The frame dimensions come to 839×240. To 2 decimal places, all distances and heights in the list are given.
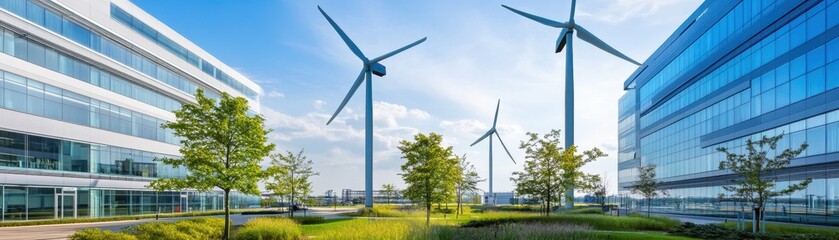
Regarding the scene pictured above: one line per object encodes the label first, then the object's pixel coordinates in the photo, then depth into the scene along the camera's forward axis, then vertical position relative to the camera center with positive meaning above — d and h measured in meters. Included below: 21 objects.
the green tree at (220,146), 22.22 -0.42
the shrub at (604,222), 26.22 -4.43
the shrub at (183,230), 18.73 -3.72
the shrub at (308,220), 32.75 -5.41
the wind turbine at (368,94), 50.41 +4.44
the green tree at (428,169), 29.88 -1.87
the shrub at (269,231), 21.75 -4.19
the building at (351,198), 112.16 -13.98
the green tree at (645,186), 48.81 -4.60
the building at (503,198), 108.19 -12.95
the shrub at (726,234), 20.76 -4.01
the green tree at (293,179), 40.22 -3.36
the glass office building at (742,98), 34.78 +3.59
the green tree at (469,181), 60.62 -5.27
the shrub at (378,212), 41.81 -6.26
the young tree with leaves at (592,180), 31.10 -2.65
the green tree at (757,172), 25.92 -1.75
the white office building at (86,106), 35.59 +2.52
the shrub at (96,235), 16.05 -3.14
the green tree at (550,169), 31.61 -2.01
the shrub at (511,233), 14.98 -3.00
